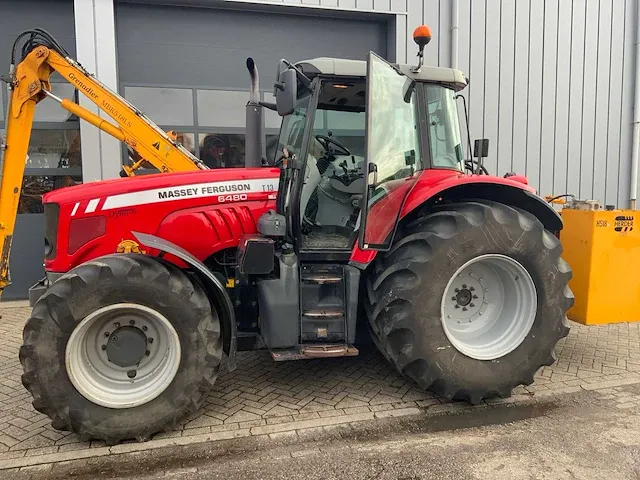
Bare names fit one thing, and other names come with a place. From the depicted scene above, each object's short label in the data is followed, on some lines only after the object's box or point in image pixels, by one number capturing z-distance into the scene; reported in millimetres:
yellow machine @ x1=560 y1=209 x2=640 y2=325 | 4289
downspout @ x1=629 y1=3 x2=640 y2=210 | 8742
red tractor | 3174
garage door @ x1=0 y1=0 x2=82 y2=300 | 7055
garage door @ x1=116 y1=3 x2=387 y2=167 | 7383
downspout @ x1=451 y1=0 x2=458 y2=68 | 7902
